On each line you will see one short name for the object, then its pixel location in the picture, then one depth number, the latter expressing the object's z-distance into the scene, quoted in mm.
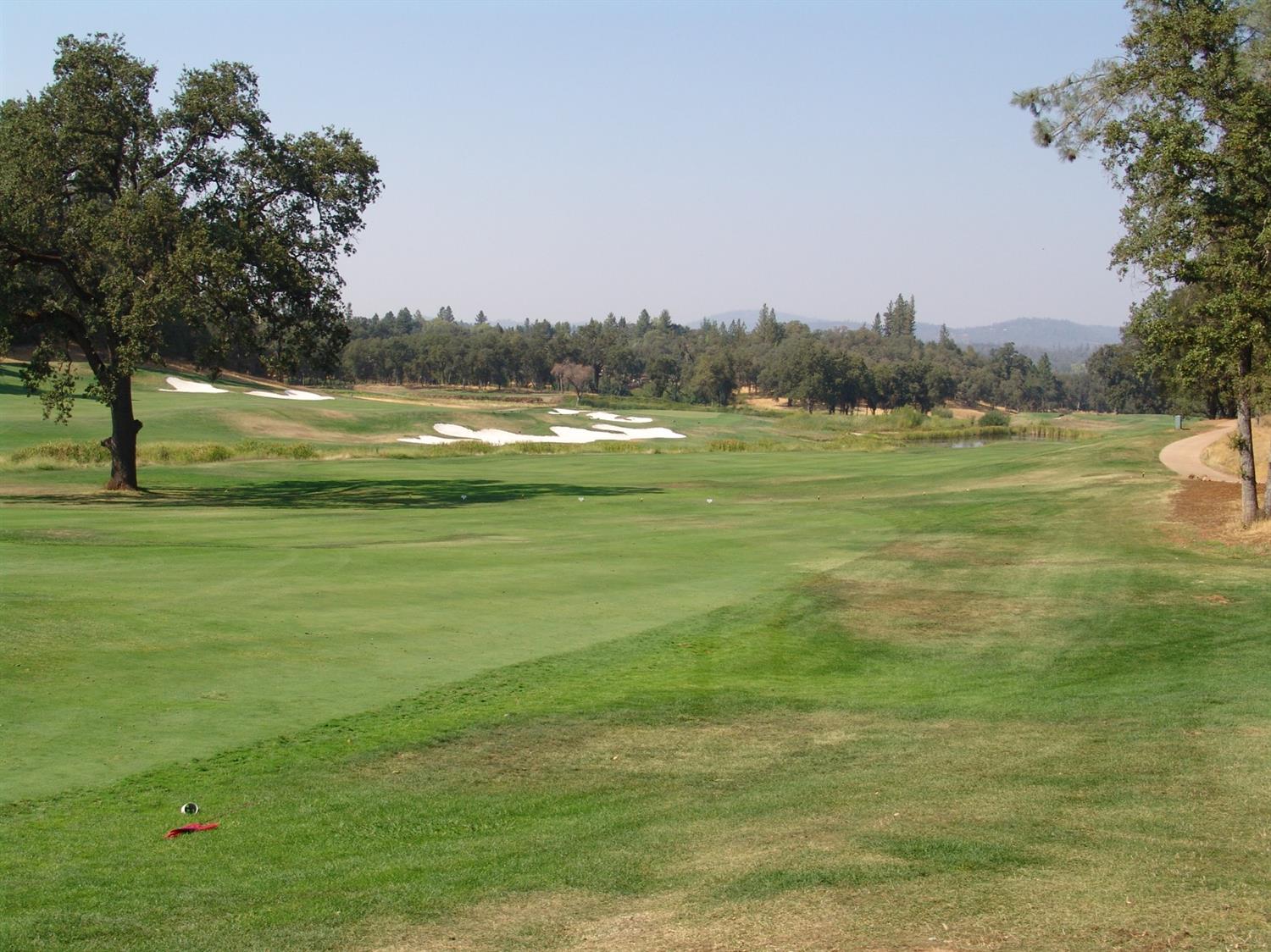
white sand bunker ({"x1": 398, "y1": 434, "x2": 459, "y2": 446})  72325
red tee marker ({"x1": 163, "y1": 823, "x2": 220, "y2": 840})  8930
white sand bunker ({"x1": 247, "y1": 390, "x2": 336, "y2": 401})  98669
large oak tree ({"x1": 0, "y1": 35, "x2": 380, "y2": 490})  33688
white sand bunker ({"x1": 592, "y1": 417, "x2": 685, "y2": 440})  85075
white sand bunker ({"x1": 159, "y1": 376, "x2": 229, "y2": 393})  93000
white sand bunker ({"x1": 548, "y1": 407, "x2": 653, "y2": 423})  91938
